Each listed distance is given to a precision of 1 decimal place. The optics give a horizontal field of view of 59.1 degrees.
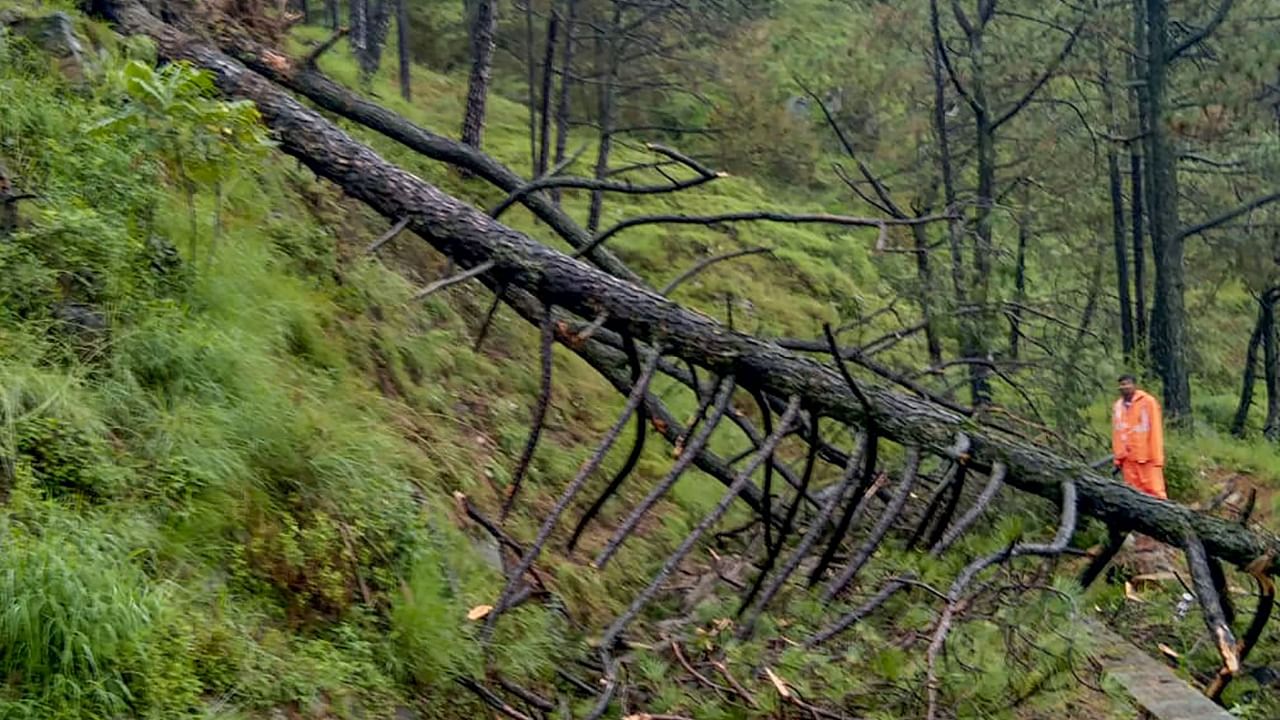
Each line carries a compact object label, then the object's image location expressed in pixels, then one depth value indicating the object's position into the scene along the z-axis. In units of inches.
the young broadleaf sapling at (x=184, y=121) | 221.0
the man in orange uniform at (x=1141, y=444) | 385.4
